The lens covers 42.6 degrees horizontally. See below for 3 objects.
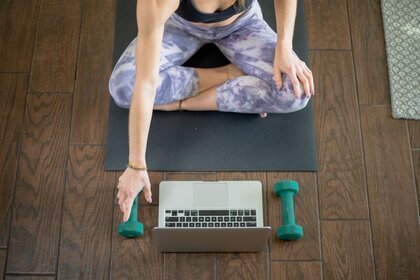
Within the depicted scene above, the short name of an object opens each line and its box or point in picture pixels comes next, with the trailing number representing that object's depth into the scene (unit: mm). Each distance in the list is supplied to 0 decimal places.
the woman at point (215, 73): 1362
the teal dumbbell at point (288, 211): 1553
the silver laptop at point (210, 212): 1513
